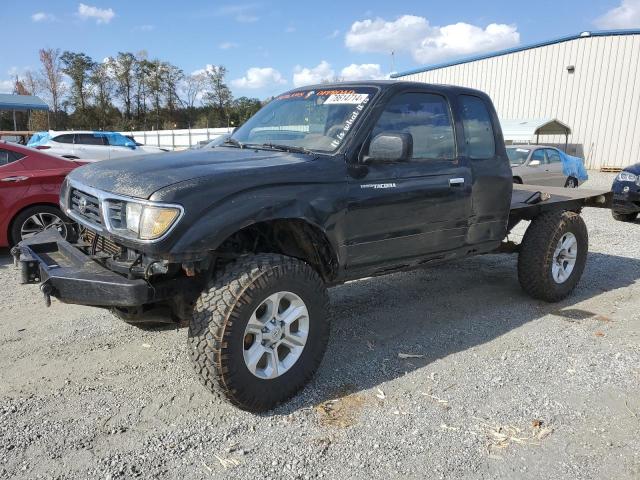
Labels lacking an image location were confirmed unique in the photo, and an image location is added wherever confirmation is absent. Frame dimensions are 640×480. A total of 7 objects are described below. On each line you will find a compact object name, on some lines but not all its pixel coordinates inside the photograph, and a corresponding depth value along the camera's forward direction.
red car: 6.60
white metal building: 25.72
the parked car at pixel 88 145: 17.92
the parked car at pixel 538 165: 13.31
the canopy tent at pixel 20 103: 40.28
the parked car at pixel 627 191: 10.05
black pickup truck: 2.90
